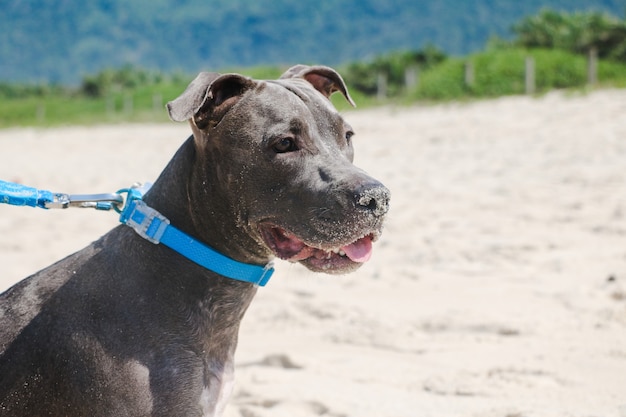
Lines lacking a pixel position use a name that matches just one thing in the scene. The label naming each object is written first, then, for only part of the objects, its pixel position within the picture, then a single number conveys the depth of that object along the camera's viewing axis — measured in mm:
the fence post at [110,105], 41988
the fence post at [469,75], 25527
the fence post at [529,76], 22262
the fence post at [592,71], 22145
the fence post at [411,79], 30022
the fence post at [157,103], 38469
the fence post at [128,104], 40562
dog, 2908
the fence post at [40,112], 41666
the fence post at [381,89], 34525
